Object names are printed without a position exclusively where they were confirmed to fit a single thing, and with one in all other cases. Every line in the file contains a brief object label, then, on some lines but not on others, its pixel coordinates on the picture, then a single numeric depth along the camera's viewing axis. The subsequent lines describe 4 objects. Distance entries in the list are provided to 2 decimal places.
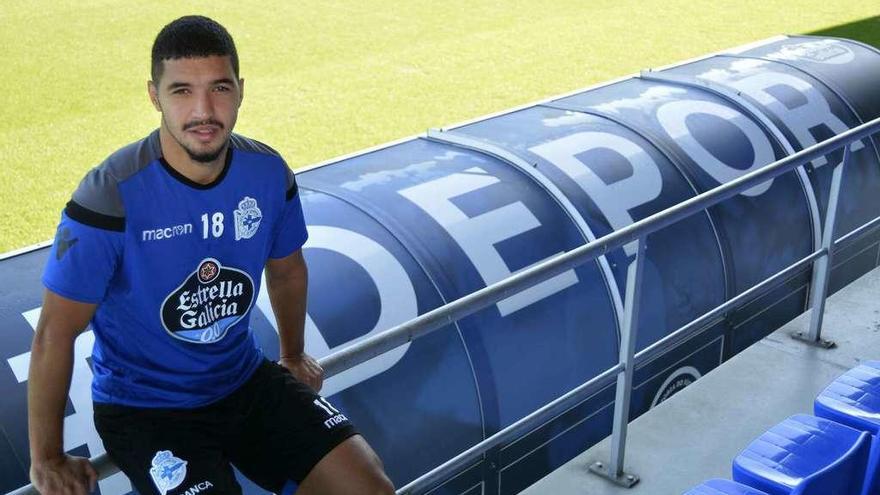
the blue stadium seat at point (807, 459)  2.99
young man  2.49
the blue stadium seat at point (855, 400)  3.44
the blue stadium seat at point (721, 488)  2.97
